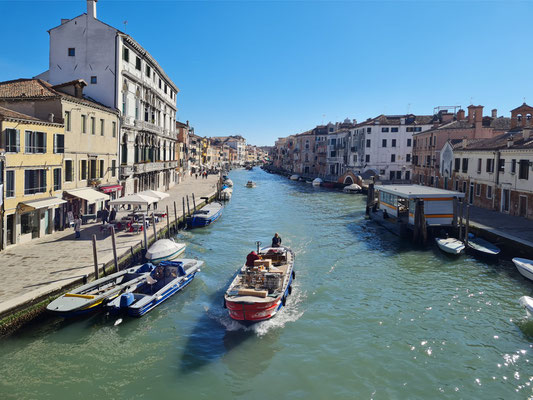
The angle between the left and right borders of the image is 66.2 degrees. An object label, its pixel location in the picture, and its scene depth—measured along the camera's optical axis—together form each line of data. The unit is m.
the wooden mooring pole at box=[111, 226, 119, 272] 17.08
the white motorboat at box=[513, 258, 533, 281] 17.70
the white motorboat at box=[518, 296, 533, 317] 13.97
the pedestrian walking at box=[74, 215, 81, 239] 20.97
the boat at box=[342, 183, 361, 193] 61.03
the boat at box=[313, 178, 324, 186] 73.12
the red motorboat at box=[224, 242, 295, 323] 13.41
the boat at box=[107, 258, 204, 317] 14.15
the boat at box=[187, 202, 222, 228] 30.83
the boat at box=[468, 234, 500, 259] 21.38
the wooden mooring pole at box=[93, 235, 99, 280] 15.56
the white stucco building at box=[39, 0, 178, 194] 31.33
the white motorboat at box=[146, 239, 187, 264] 19.68
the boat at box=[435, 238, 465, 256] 22.42
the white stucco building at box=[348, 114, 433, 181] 66.88
